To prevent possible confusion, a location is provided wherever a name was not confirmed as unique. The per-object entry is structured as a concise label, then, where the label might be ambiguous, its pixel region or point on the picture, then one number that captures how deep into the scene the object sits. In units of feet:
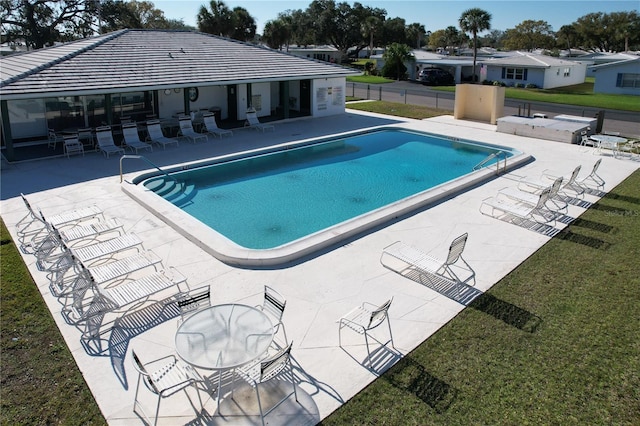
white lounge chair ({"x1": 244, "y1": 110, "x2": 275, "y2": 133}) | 73.86
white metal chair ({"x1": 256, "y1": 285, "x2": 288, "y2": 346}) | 23.05
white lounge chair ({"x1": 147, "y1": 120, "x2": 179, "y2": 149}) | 62.34
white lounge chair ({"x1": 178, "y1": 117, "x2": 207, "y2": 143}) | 66.12
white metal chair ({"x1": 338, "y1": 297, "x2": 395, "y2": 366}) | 22.47
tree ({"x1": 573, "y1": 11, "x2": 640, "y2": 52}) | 260.01
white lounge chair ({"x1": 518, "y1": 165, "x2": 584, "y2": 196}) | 44.64
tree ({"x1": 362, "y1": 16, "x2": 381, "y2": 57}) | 239.71
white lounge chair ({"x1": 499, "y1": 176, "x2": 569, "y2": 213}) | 40.29
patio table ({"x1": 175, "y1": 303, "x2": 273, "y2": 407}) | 18.86
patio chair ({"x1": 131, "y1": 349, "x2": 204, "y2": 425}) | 18.30
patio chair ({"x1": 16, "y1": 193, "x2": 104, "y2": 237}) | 35.09
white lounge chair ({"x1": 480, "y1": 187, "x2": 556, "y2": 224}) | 38.04
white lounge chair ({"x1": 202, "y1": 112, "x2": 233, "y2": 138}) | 69.31
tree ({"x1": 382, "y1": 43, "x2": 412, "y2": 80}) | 172.65
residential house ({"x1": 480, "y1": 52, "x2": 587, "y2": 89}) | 152.35
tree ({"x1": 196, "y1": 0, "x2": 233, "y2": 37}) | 188.14
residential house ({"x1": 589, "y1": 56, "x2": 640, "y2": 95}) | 141.59
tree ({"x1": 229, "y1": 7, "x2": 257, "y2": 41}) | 193.47
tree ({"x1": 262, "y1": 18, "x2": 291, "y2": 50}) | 230.89
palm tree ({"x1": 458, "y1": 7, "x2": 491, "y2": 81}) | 159.74
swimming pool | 35.81
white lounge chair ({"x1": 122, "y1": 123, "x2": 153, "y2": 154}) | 59.72
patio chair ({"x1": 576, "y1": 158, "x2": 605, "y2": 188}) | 47.21
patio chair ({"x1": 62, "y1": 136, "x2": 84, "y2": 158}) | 57.06
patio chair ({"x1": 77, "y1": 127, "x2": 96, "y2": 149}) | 60.90
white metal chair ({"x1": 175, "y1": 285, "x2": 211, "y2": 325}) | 23.15
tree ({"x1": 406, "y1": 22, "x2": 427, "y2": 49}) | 296.08
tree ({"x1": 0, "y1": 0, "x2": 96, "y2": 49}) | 174.40
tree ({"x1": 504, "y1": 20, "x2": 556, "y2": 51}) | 305.32
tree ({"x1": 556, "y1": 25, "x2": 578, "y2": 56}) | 309.61
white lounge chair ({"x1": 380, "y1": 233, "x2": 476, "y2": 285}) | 28.89
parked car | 159.02
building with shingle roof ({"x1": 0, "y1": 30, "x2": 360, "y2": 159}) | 58.86
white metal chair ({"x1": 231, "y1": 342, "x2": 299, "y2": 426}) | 18.43
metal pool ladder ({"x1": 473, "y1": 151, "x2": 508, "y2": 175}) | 51.60
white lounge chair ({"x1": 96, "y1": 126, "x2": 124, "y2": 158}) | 57.82
